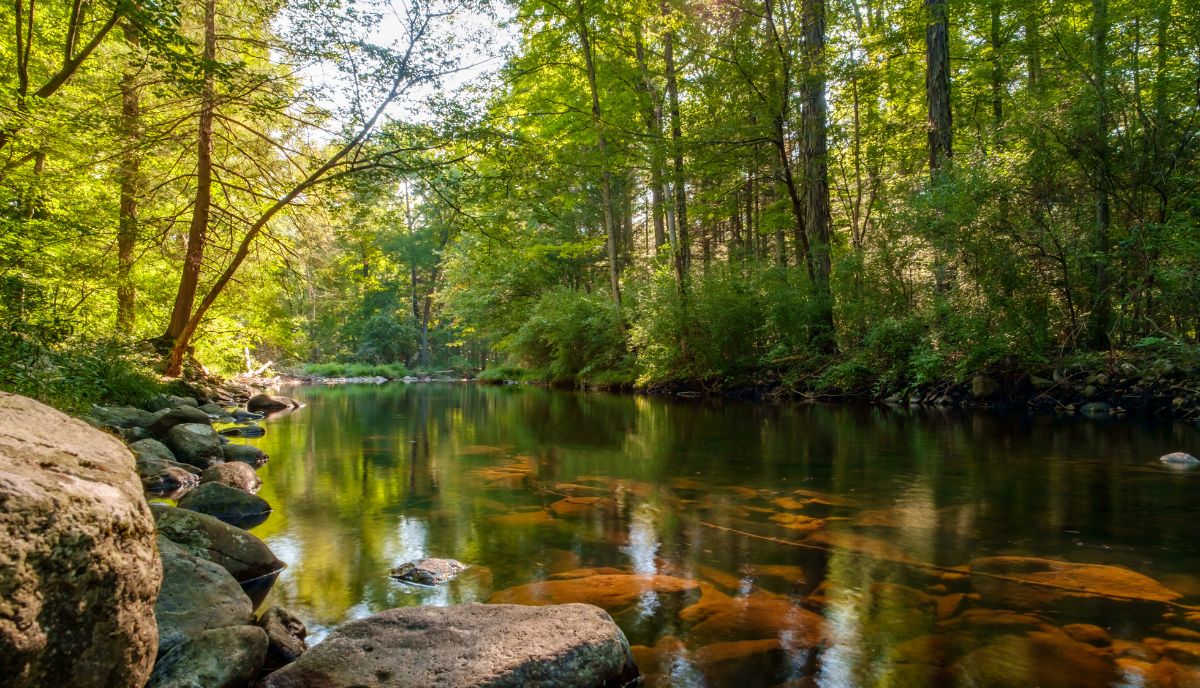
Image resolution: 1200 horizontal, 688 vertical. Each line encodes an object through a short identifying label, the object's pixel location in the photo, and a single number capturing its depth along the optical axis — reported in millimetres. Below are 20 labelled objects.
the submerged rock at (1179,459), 6309
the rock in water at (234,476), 6129
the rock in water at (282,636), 2788
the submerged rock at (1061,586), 3262
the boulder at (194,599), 2871
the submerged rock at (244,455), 7805
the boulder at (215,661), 2402
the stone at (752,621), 2992
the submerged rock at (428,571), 3812
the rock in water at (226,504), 5232
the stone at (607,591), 3447
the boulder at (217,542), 3783
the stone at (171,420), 8211
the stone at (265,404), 15165
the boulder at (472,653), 2418
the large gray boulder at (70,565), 1658
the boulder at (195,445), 7344
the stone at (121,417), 7997
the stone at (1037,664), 2559
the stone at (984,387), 11625
